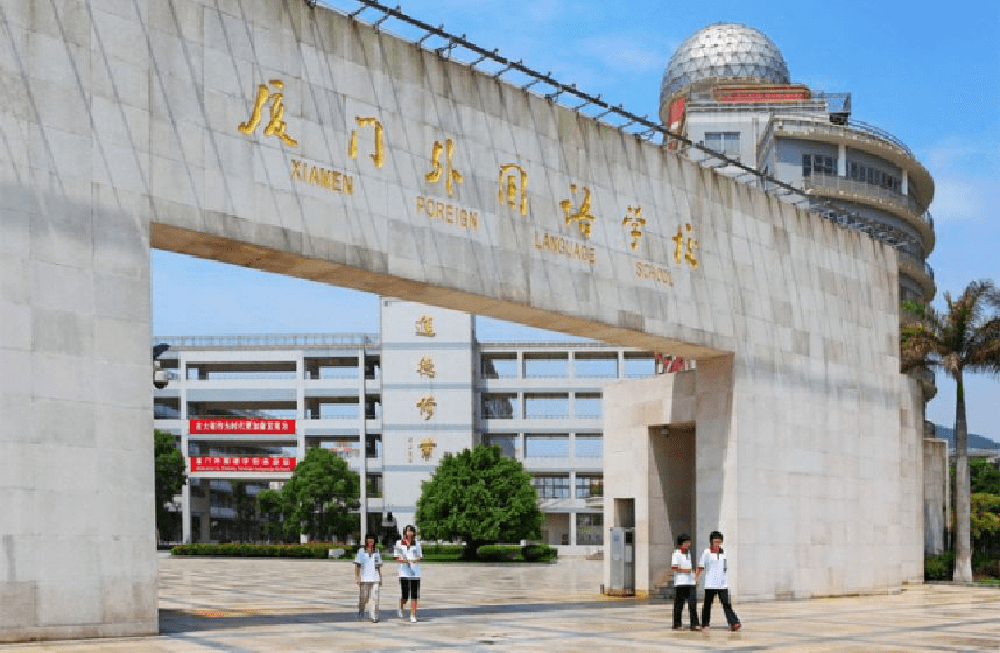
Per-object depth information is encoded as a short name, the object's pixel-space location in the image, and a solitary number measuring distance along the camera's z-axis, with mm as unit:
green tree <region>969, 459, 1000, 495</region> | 68625
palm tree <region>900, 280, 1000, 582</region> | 35312
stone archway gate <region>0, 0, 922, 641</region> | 14336
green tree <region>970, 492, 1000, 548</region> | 48750
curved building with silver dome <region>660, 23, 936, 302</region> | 61969
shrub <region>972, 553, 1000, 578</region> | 40562
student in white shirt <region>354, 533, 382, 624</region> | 18578
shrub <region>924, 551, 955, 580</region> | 34406
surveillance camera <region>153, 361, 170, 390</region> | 21156
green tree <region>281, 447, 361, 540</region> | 75188
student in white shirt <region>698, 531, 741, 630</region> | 17734
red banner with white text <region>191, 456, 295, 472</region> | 81250
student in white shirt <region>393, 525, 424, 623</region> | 18406
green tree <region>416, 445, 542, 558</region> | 59875
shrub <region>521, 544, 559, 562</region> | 63219
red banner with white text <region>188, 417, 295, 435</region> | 83062
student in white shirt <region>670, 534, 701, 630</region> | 17562
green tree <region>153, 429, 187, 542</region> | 73694
